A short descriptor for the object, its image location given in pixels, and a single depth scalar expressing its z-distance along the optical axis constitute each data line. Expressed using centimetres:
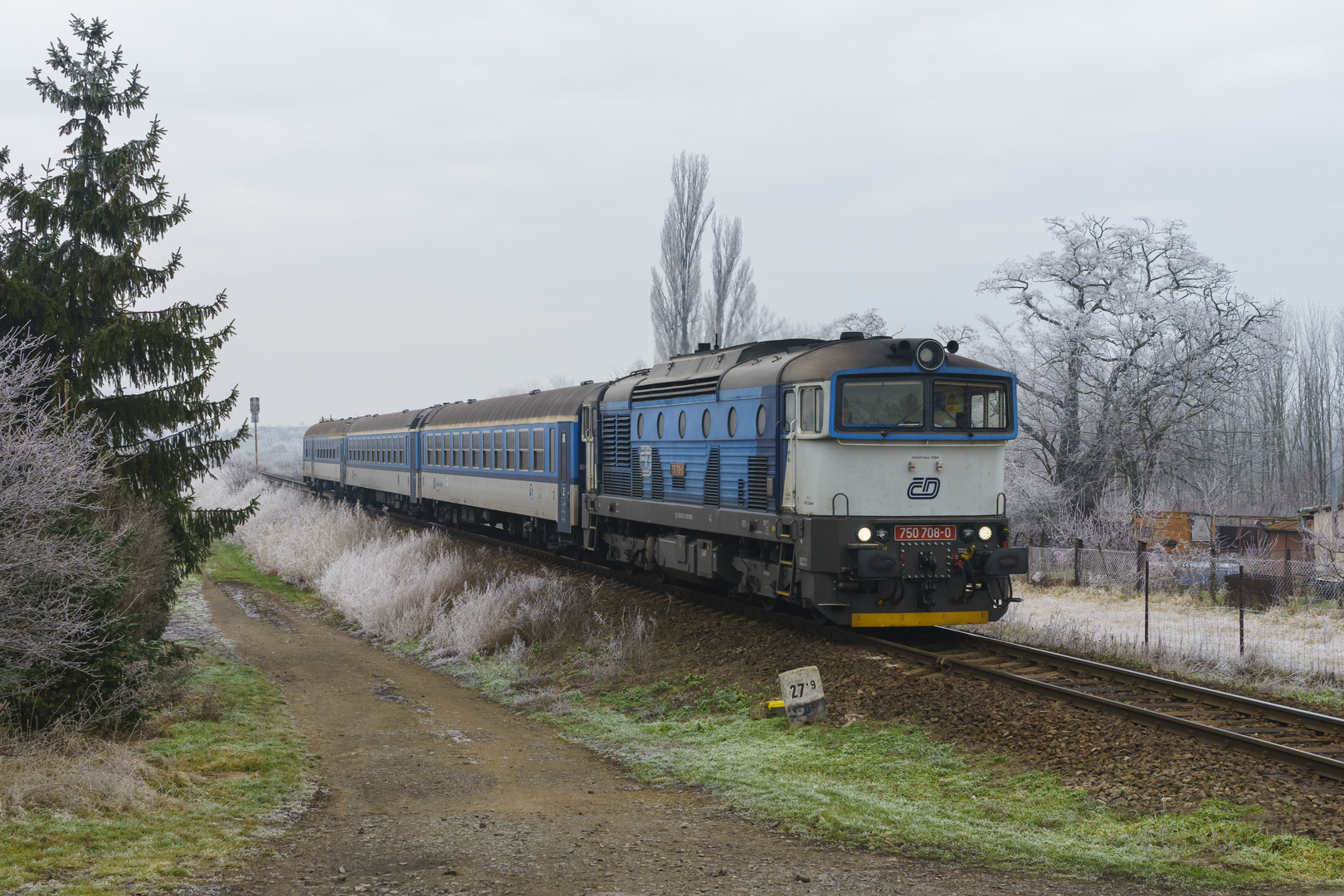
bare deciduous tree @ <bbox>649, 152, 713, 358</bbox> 6072
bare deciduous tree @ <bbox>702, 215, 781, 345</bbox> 6066
